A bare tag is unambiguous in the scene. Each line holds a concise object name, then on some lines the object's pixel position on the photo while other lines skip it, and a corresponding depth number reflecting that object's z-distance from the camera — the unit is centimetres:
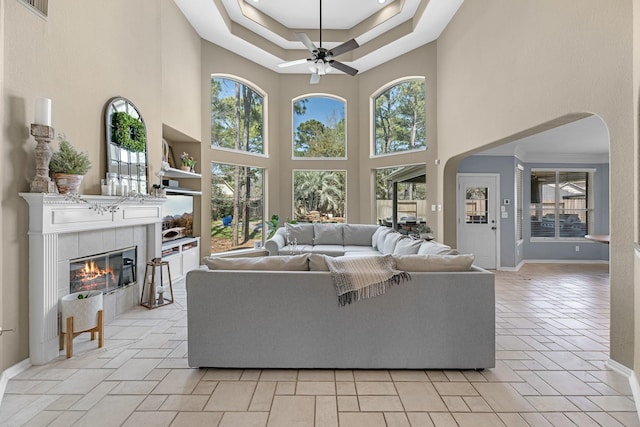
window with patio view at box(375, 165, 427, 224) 677
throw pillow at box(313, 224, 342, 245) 619
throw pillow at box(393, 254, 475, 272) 247
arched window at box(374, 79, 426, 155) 669
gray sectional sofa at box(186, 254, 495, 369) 242
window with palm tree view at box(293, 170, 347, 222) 780
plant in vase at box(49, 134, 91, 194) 271
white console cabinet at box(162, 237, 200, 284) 497
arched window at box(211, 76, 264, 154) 665
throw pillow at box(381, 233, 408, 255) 441
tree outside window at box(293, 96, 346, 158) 780
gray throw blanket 239
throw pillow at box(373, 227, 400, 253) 524
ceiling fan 430
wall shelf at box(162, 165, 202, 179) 529
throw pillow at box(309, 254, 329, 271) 251
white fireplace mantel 253
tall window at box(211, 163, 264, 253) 665
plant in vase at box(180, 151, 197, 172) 575
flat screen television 510
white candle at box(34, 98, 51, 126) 247
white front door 654
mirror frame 343
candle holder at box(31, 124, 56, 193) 247
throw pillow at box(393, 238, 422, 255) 347
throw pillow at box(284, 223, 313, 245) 617
